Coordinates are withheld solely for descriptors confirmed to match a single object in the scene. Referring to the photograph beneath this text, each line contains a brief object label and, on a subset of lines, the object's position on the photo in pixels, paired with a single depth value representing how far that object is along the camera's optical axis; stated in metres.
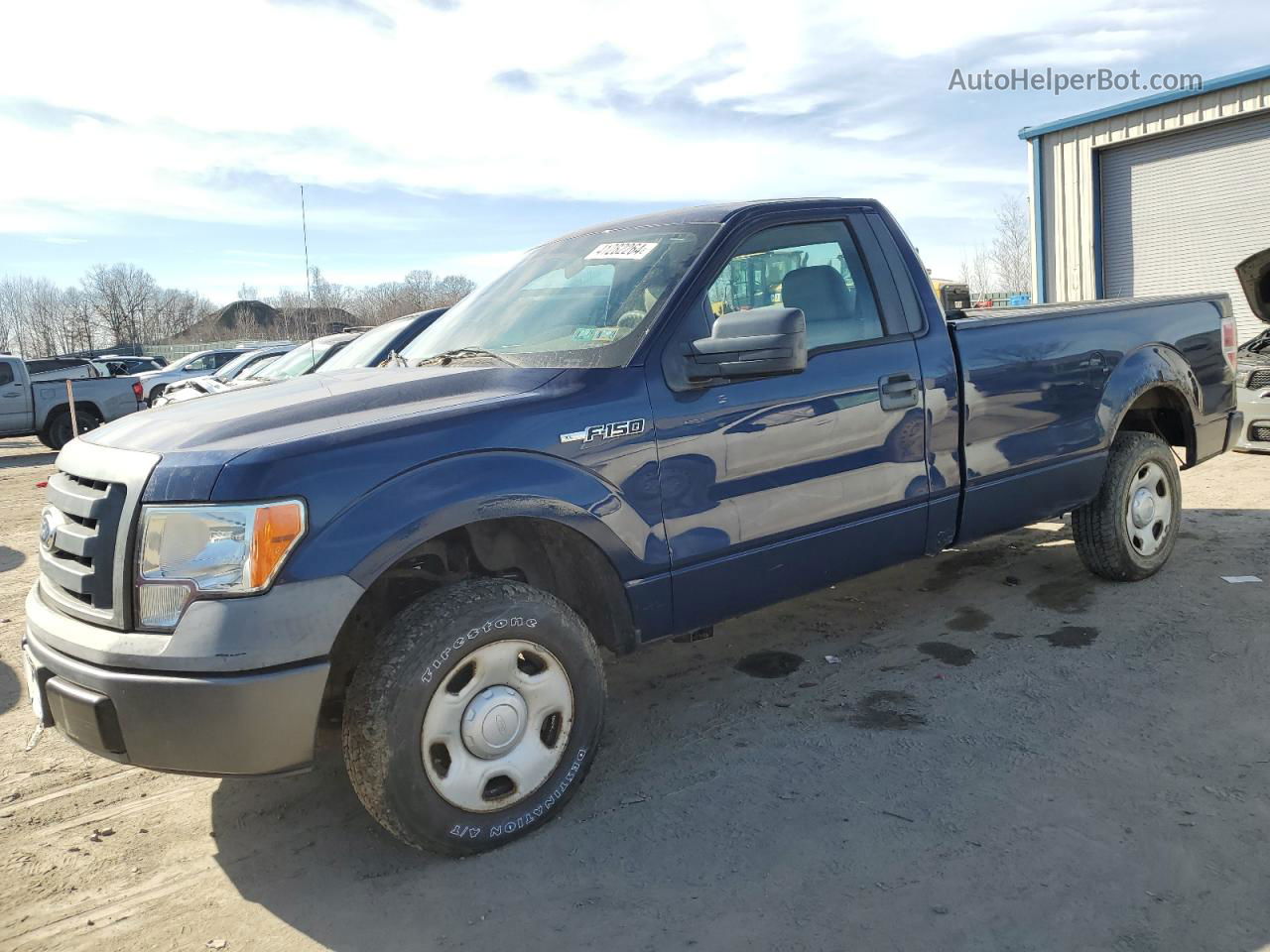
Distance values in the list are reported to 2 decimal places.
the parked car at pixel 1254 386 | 8.50
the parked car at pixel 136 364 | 25.69
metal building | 14.16
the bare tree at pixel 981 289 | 51.98
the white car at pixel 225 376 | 13.21
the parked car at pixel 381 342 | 8.89
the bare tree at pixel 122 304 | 76.06
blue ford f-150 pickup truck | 2.60
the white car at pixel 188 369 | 20.28
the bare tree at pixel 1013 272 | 52.50
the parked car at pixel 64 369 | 17.55
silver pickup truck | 16.09
